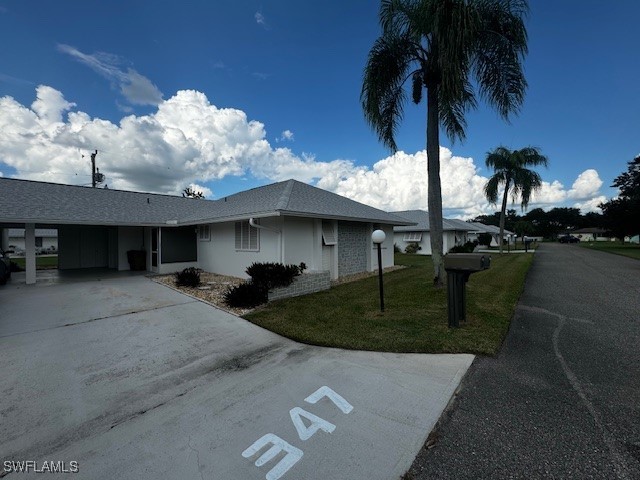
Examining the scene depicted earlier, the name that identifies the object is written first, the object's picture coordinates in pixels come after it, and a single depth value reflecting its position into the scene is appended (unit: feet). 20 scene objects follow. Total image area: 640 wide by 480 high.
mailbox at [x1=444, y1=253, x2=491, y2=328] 16.61
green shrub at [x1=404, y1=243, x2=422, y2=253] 87.71
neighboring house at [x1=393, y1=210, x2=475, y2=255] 86.58
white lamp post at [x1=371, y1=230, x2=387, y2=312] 21.04
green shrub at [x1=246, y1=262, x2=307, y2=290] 26.04
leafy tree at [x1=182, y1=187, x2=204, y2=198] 165.42
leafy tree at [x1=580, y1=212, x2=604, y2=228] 99.81
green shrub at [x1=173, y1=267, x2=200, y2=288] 31.94
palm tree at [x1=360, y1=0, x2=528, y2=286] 22.52
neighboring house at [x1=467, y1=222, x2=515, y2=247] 129.43
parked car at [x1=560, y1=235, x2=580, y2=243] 190.70
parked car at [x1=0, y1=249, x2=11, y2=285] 33.68
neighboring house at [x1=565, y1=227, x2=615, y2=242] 268.62
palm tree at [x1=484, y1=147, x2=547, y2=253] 71.41
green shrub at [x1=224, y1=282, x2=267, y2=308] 23.90
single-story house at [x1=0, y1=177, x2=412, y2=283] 32.89
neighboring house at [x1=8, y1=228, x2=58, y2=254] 107.04
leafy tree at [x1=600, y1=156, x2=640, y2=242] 80.74
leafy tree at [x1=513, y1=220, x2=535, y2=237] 171.03
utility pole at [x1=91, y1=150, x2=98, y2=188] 76.18
